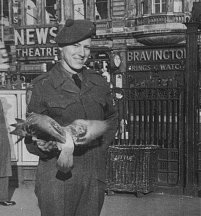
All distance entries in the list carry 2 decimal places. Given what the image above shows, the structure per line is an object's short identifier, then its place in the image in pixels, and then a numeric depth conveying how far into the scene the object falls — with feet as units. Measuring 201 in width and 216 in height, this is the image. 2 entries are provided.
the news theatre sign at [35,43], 92.94
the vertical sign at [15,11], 99.35
